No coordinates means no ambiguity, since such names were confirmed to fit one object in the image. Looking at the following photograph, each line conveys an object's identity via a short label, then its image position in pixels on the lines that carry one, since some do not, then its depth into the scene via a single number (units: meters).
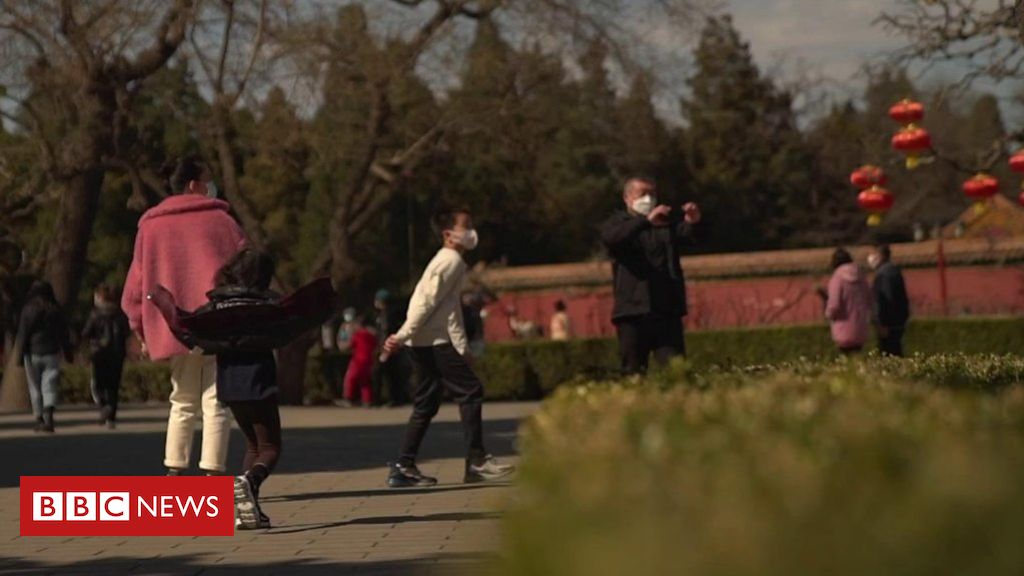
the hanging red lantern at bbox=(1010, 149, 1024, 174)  19.25
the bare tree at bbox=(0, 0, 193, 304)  26.36
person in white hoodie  12.09
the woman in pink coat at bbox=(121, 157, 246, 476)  10.61
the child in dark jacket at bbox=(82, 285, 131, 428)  22.09
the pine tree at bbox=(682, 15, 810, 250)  77.50
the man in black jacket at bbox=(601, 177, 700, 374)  11.75
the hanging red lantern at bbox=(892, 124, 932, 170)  18.73
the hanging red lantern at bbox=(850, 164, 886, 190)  20.92
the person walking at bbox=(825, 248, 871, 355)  18.94
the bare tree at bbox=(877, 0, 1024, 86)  18.08
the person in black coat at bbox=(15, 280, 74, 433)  20.78
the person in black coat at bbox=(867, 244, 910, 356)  20.23
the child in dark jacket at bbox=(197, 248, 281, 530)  9.88
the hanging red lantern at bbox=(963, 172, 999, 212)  19.86
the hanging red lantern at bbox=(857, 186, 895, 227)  20.78
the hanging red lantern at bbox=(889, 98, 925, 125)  19.23
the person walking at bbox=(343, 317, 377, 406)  29.06
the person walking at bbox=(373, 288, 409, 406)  28.42
